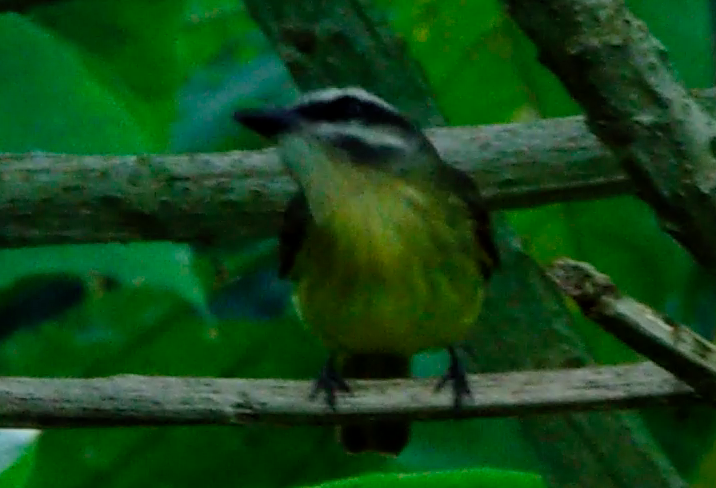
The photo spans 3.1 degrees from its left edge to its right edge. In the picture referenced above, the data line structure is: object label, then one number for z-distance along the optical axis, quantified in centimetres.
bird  408
